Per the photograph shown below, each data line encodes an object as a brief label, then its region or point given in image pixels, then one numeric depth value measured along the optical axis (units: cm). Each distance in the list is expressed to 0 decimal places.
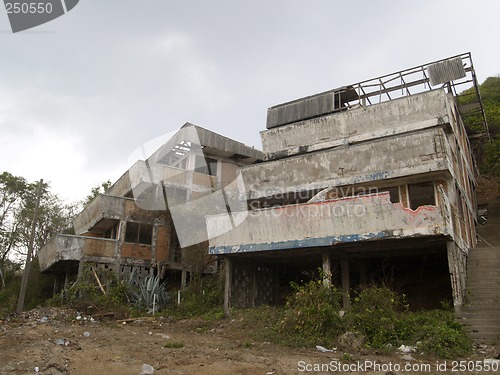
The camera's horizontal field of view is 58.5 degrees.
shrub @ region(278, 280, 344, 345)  1127
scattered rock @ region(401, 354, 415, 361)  939
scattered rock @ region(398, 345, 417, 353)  998
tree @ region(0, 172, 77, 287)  2788
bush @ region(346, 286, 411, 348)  1082
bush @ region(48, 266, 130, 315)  1631
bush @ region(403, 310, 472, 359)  976
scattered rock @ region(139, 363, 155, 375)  822
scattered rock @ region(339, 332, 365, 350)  1052
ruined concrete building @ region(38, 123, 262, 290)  1977
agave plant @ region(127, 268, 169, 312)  1730
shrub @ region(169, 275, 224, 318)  1637
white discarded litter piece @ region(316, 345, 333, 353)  1032
